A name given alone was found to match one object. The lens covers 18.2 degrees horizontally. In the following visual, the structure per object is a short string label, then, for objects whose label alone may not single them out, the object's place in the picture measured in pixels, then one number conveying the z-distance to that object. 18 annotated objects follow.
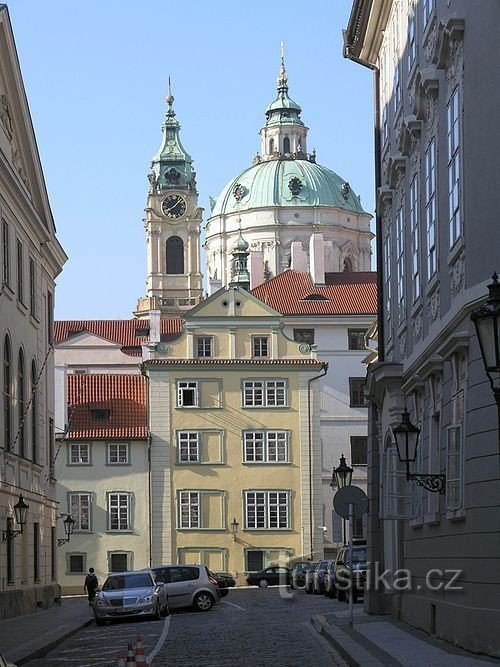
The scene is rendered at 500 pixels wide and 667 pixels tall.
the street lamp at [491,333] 12.40
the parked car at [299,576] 57.53
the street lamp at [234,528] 69.25
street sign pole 25.22
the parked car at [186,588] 40.41
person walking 50.38
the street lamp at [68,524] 51.59
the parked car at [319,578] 50.59
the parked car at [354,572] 40.59
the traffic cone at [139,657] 15.41
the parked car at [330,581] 45.94
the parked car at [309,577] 53.59
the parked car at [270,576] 66.44
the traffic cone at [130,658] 14.71
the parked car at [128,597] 34.62
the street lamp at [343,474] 37.25
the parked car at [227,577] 63.42
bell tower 149.00
